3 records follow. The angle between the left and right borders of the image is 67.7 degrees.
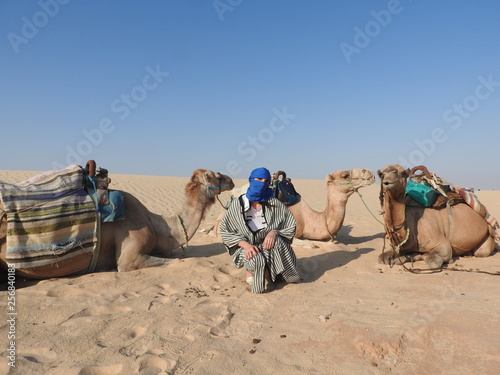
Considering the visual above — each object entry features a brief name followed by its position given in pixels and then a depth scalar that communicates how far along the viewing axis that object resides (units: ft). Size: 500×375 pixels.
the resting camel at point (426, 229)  16.26
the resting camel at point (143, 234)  14.29
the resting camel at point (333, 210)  21.67
